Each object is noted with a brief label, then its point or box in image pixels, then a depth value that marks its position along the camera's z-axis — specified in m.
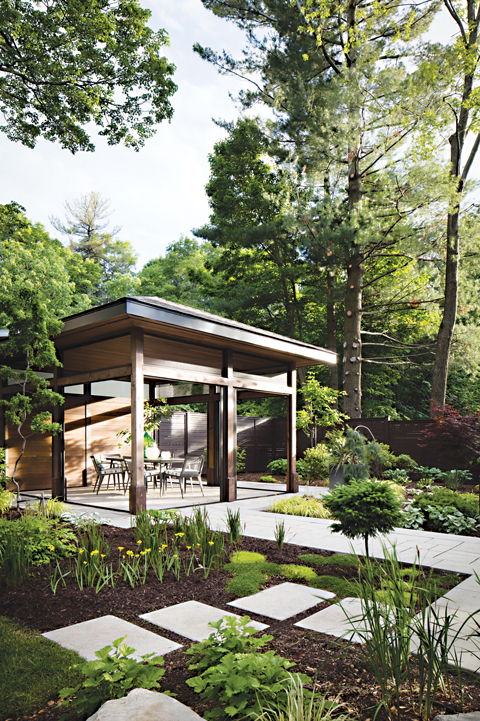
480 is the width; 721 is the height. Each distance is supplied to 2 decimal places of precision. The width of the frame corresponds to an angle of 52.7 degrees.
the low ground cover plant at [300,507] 7.11
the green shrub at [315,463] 11.08
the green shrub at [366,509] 3.90
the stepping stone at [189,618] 2.87
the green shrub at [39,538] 4.19
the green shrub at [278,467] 13.24
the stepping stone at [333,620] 2.85
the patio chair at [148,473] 8.95
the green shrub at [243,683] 1.81
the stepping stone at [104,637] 2.60
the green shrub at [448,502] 6.47
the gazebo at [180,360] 6.60
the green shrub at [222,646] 2.15
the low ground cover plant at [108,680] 1.89
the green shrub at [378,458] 9.66
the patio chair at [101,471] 9.09
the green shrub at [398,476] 10.09
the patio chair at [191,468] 8.91
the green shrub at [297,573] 3.99
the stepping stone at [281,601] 3.21
